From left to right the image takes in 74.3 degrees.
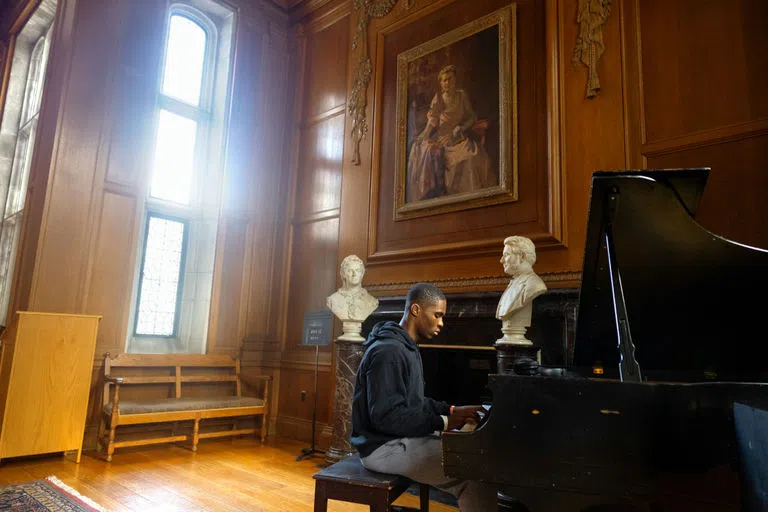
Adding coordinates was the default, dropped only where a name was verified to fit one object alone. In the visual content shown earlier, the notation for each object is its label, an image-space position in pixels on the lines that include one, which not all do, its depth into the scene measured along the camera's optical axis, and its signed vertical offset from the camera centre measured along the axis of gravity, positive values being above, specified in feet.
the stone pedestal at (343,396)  14.30 -1.71
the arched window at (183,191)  17.94 +5.07
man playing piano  6.52 -1.07
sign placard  15.12 +0.20
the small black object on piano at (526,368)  6.91 -0.33
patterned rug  9.50 -3.44
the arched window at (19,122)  19.63 +8.39
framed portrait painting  14.19 +6.56
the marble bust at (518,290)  11.43 +1.19
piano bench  6.39 -1.92
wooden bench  13.84 -2.15
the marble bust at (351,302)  14.84 +1.00
